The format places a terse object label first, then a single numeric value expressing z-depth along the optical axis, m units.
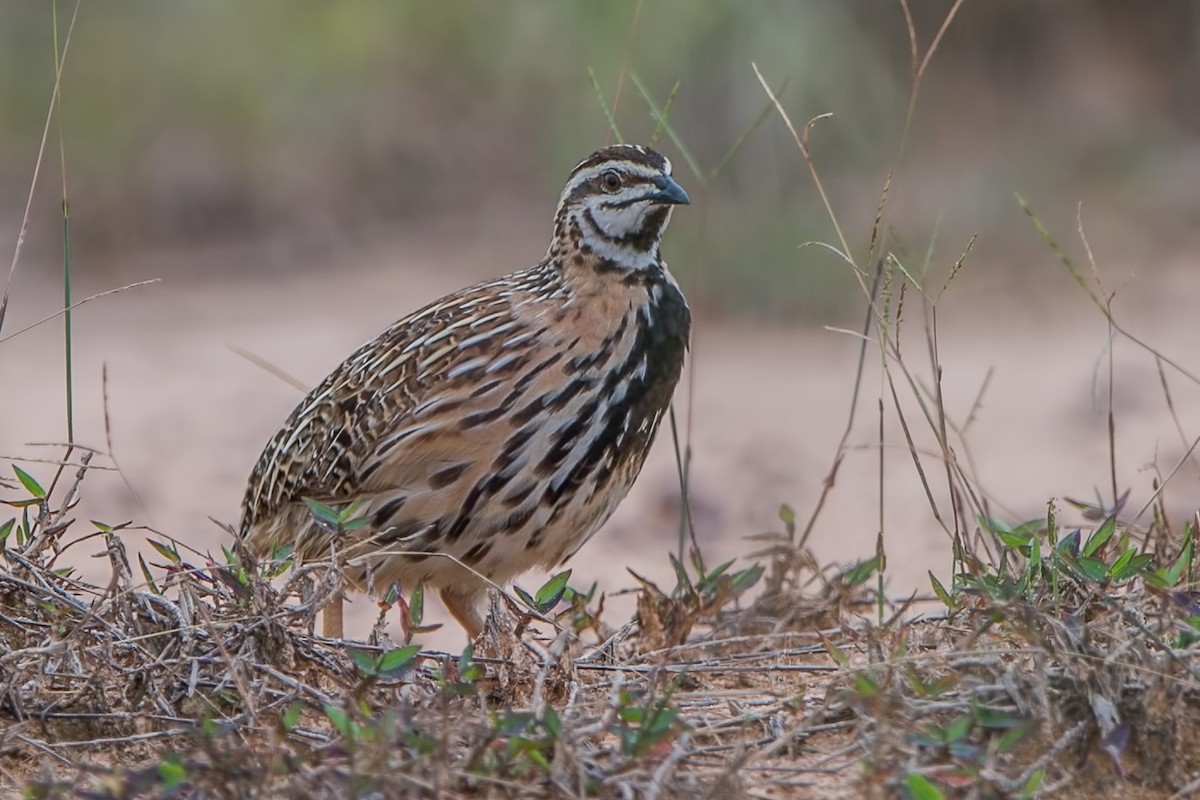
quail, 10.07
